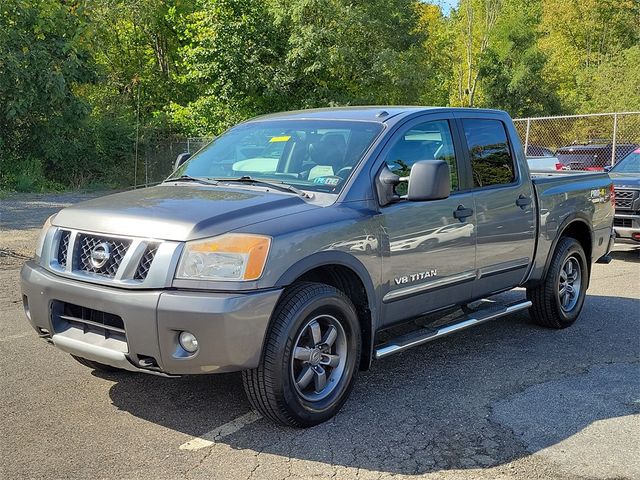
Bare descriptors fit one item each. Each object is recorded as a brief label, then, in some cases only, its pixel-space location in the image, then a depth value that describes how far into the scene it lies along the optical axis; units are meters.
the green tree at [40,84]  18.53
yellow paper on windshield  4.94
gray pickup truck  3.58
